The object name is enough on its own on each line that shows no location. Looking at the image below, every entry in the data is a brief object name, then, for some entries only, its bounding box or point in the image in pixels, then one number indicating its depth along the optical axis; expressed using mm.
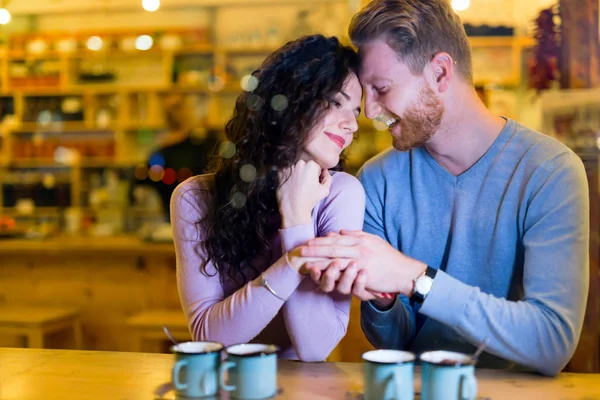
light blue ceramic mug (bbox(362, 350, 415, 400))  1048
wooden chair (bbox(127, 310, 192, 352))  3314
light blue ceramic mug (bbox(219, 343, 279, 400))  1098
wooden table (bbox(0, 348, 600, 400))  1175
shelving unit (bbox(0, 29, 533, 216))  5961
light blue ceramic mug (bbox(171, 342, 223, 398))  1104
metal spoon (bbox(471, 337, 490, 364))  1085
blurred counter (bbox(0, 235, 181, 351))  3744
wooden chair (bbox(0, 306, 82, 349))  3484
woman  1454
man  1370
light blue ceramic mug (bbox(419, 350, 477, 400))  1023
